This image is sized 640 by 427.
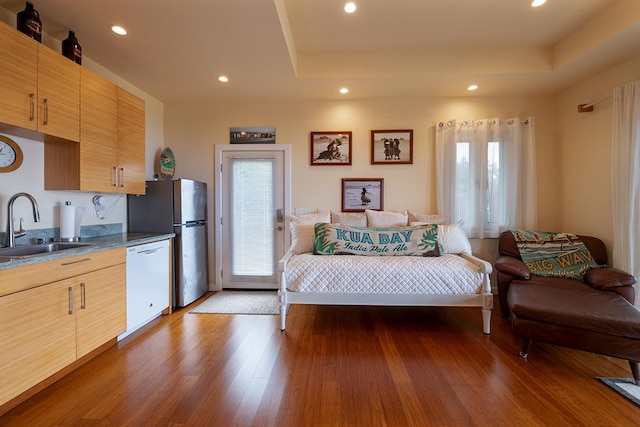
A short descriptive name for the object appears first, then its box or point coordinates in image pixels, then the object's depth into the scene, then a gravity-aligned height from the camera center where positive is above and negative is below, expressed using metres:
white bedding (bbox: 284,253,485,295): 2.47 -0.58
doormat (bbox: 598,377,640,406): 1.64 -1.10
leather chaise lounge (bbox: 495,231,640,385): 1.79 -0.69
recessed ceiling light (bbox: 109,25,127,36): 2.15 +1.45
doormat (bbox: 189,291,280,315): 3.01 -1.05
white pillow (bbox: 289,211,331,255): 3.13 -0.20
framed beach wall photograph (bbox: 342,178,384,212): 3.64 +0.25
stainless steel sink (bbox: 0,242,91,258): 1.87 -0.25
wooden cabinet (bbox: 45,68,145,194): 2.19 +0.57
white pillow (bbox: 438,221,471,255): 3.03 -0.30
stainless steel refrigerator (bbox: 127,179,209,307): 3.05 -0.04
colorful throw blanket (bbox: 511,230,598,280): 2.73 -0.44
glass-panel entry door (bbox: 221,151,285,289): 3.70 -0.08
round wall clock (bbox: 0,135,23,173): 1.95 +0.43
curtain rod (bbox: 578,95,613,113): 2.91 +1.14
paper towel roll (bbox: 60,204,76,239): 2.23 -0.06
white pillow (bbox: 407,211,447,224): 3.36 -0.07
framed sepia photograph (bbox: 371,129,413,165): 3.62 +0.86
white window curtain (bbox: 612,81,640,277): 2.43 +0.31
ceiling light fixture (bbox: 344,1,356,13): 2.24 +1.69
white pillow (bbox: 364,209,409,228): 3.34 -0.08
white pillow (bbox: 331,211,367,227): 3.37 -0.08
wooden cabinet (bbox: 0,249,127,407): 1.48 -0.68
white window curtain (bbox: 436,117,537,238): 3.38 +0.47
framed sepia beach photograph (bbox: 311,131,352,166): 3.66 +0.86
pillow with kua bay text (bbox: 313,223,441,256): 2.89 -0.30
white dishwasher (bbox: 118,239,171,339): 2.37 -0.64
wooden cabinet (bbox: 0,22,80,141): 1.67 +0.85
